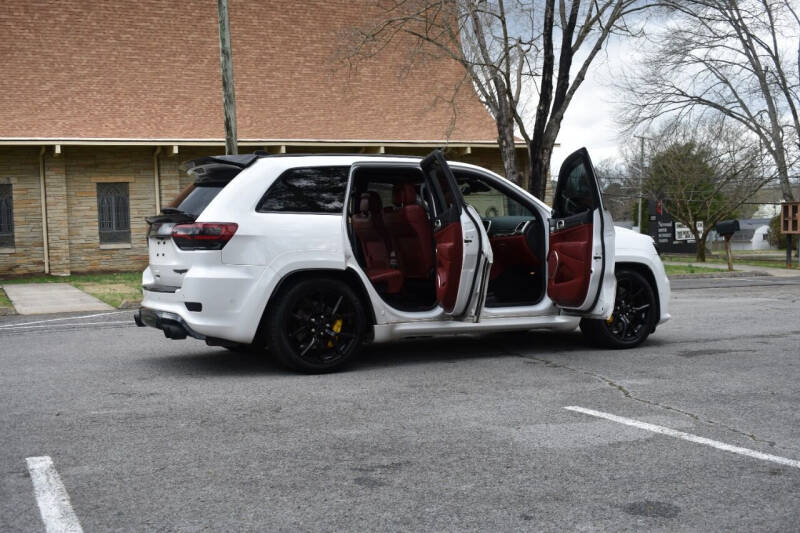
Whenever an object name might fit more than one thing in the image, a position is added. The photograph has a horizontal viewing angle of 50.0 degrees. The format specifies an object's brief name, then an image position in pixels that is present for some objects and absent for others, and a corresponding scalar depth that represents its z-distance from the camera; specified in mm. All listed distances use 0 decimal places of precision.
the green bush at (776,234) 50525
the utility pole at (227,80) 15967
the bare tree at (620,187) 52812
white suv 6648
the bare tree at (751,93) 31406
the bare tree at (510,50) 20875
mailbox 21938
